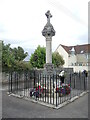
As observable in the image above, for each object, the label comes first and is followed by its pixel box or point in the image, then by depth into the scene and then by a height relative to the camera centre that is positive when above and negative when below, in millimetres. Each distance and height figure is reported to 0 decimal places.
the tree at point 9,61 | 11117 +145
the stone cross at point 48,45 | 7603 +1202
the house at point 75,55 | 30938 +2104
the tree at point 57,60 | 25769 +590
